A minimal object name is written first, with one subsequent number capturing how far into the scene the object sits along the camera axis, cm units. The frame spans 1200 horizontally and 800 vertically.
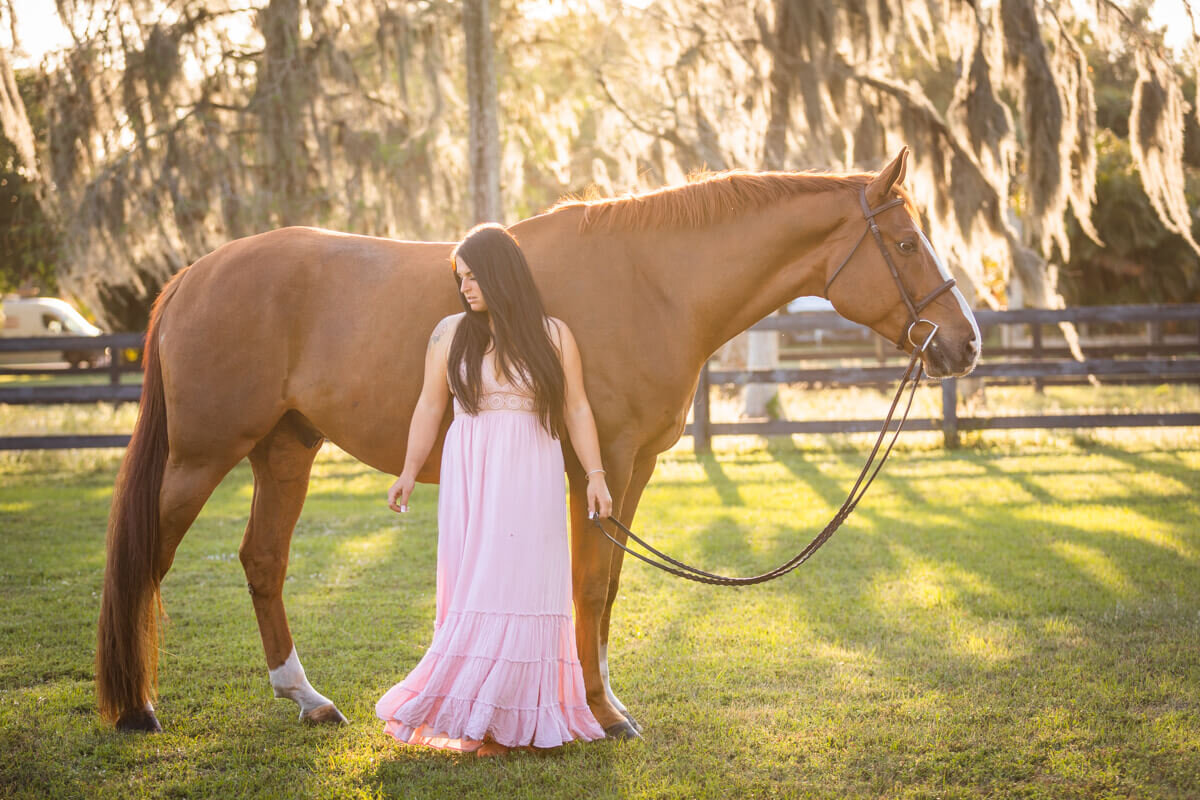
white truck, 2975
